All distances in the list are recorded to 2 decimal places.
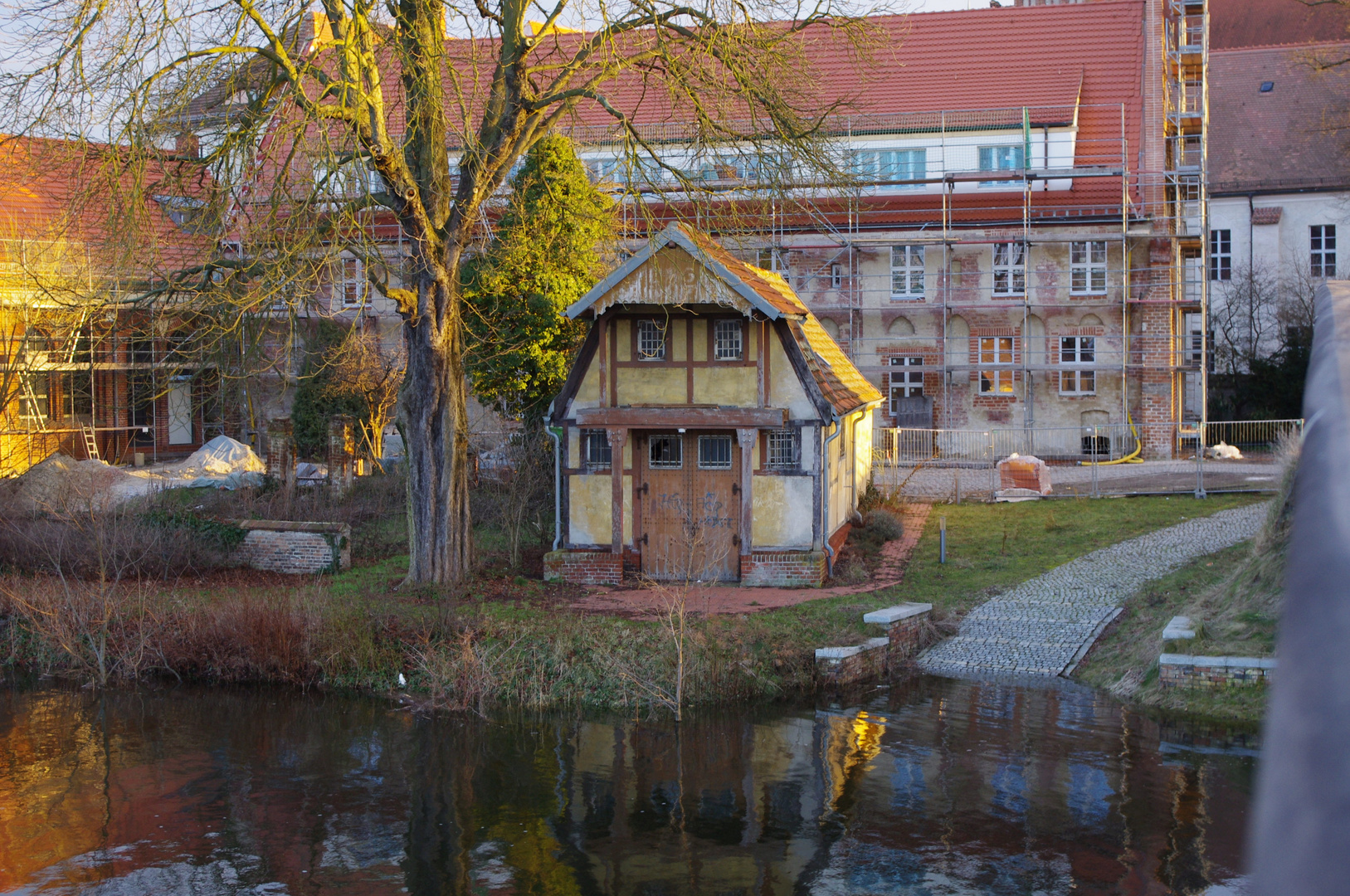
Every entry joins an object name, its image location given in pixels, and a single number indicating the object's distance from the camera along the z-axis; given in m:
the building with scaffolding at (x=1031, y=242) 32.62
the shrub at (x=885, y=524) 22.45
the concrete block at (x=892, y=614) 15.55
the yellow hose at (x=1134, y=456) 31.36
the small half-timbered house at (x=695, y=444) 18.61
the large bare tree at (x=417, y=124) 14.36
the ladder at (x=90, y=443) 31.14
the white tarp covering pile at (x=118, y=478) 20.73
